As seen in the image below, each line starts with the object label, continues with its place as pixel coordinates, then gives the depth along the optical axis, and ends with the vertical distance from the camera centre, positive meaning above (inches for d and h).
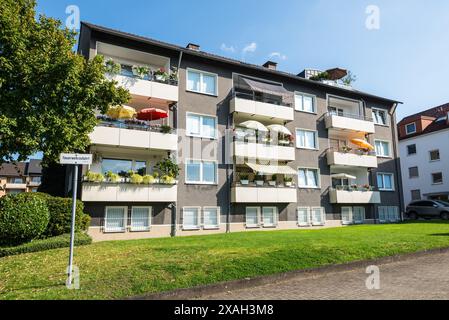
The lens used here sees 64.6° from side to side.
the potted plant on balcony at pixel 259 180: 998.5 +90.5
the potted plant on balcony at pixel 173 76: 936.5 +356.0
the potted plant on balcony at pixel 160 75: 914.1 +349.3
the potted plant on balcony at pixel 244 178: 979.9 +93.1
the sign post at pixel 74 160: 347.9 +52.5
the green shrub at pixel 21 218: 559.2 -9.0
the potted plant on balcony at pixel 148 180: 830.2 +74.2
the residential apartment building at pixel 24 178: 2770.7 +275.3
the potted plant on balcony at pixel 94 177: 768.9 +75.5
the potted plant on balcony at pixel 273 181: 1020.9 +87.1
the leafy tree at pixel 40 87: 566.9 +209.5
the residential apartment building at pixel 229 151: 850.1 +164.9
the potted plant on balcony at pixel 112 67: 833.9 +337.6
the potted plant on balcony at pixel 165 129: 875.9 +202.6
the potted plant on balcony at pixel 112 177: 794.8 +77.2
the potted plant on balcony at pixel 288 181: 1046.4 +88.0
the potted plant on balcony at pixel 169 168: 874.1 +106.5
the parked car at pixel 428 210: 1262.3 +1.7
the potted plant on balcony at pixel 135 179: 816.3 +75.2
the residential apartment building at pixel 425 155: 1712.6 +280.3
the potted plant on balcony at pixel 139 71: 893.2 +351.0
